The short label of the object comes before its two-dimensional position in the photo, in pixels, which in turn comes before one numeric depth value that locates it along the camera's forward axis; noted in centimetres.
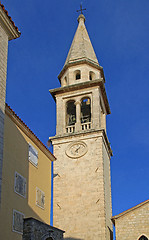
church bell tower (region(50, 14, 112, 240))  2391
